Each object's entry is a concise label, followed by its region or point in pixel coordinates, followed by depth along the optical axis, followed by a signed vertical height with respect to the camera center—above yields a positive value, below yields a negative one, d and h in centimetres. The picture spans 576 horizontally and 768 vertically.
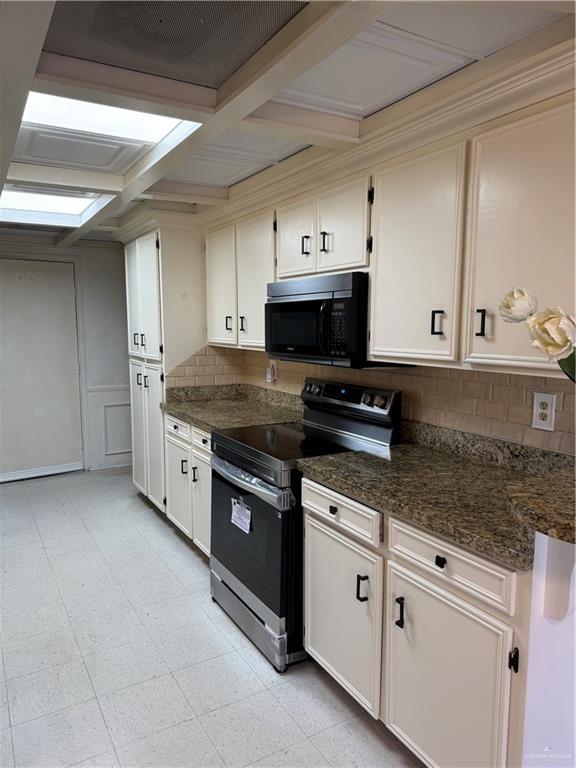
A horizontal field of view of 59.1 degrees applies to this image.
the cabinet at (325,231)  217 +46
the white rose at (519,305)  111 +5
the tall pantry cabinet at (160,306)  351 +15
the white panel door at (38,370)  470 -41
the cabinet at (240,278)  292 +31
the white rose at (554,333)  102 -1
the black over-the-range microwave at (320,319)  217 +4
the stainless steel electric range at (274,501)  215 -78
